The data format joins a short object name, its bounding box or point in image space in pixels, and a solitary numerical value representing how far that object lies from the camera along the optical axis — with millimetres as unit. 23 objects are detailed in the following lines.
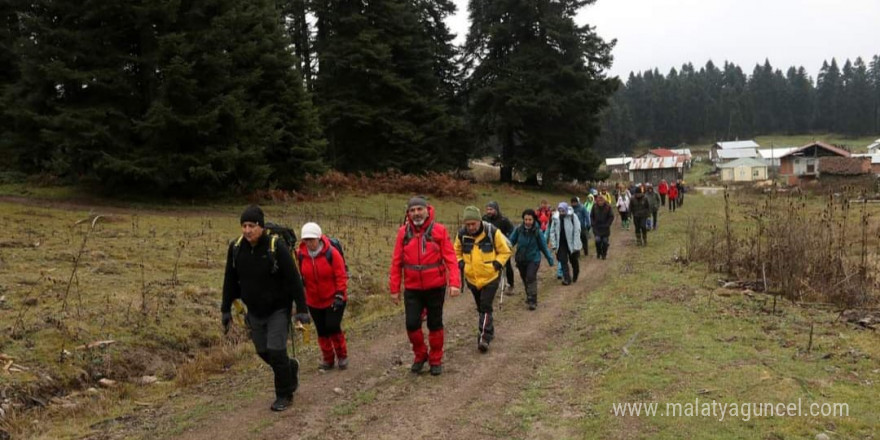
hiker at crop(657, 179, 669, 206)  33169
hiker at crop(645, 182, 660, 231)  22827
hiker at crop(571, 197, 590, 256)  16484
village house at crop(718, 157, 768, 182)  84750
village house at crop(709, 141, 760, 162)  113462
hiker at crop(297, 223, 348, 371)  7047
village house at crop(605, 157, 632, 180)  90788
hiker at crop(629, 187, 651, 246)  18344
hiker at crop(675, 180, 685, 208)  37219
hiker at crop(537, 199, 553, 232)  15819
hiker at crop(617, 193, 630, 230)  22984
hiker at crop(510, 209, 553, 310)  11031
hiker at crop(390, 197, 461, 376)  7016
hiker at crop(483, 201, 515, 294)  10508
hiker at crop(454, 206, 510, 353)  8086
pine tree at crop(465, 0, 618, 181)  38906
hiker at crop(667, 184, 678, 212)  31703
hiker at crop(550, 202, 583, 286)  13137
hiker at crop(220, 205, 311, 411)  6086
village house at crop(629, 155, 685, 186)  72125
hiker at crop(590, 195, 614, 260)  16375
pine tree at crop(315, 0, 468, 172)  33969
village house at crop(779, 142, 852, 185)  66856
